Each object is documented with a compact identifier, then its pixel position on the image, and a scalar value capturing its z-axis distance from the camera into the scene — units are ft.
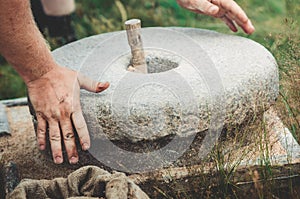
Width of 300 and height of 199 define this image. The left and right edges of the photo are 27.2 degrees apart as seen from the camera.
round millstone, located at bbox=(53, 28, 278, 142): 7.45
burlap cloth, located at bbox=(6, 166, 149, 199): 6.92
